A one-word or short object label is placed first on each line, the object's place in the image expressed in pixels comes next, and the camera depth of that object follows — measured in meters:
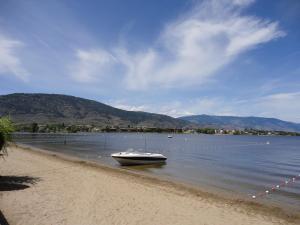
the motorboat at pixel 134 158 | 23.25
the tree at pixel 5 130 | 11.29
